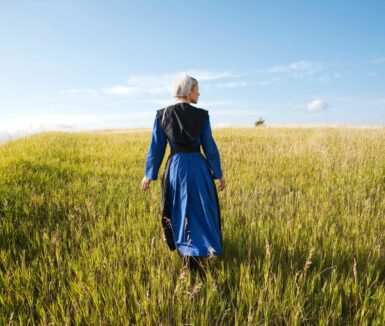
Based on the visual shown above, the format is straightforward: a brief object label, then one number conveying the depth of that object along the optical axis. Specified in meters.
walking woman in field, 2.96
